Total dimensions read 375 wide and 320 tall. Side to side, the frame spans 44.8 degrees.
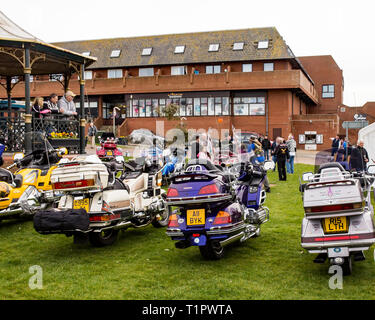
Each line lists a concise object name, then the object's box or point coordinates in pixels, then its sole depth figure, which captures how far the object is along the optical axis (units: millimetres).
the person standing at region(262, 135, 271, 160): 25141
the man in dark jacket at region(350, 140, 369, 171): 13574
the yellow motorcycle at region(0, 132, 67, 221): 9211
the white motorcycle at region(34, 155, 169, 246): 7004
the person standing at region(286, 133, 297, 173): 20144
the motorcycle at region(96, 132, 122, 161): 21759
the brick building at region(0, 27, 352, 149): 47281
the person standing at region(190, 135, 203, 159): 14266
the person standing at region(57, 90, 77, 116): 15684
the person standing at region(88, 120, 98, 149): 30422
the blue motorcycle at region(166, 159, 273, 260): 6770
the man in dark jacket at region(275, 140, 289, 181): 18156
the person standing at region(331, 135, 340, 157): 22711
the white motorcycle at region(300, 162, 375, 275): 5832
